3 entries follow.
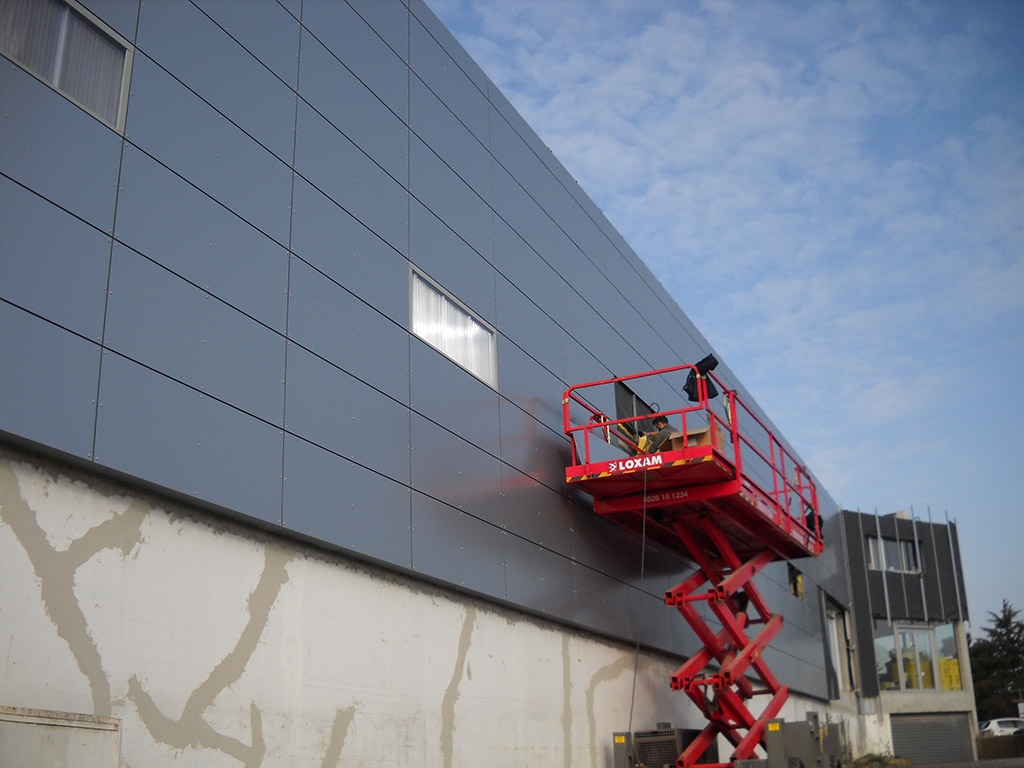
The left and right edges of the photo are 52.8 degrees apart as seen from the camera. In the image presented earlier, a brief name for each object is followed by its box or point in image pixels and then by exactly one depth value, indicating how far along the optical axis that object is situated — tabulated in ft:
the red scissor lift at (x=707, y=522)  51.93
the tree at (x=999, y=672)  243.60
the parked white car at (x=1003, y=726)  162.85
